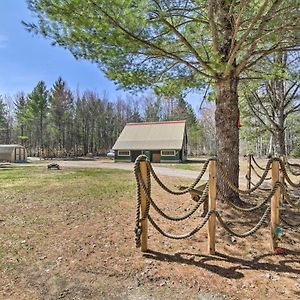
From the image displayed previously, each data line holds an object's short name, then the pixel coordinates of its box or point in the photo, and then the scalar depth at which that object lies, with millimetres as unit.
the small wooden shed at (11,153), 31047
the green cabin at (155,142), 29328
